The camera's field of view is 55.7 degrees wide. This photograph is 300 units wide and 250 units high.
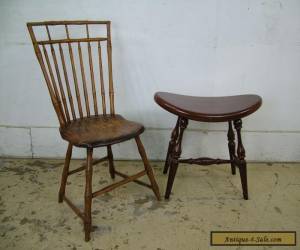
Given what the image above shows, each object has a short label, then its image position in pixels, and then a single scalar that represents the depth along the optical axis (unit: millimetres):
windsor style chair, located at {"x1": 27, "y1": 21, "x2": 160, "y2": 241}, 1504
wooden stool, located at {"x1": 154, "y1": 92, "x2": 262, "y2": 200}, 1592
